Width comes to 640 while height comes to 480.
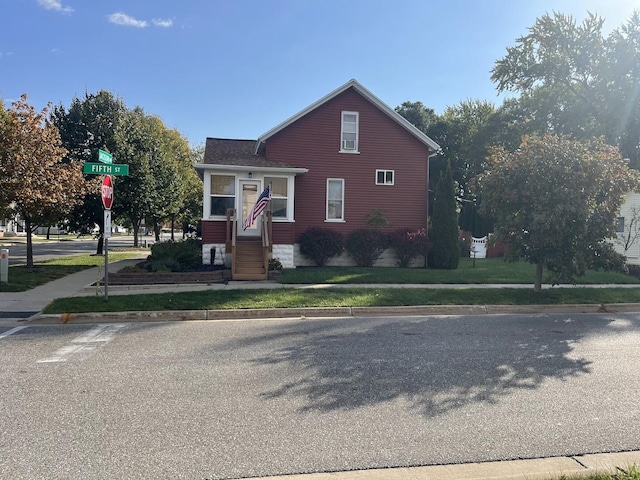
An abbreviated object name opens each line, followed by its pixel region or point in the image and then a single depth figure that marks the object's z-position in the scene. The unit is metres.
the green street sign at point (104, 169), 10.09
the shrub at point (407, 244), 18.78
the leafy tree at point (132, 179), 22.19
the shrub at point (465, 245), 26.94
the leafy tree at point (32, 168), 12.71
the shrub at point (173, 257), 15.23
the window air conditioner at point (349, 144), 19.06
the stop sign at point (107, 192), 9.83
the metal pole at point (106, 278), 10.32
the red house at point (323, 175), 17.16
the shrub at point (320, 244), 18.08
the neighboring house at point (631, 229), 22.88
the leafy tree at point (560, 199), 10.92
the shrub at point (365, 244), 18.50
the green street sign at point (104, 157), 10.03
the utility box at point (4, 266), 12.62
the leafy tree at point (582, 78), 24.69
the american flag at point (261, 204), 15.09
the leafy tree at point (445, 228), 18.62
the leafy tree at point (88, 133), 21.83
